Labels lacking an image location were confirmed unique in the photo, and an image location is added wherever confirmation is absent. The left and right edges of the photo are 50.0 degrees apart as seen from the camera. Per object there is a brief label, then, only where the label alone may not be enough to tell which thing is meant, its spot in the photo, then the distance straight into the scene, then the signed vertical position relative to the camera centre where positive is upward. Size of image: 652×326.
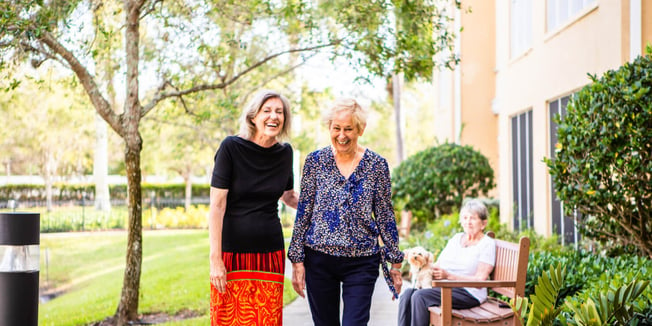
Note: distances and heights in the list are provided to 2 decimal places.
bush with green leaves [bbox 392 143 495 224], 15.15 +0.12
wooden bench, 5.10 -0.84
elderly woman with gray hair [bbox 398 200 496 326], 5.47 -0.67
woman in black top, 4.18 -0.20
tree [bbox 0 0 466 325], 7.36 +1.72
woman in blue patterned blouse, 4.17 -0.24
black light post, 4.28 -0.50
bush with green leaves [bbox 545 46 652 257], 6.12 +0.28
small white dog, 5.51 -0.64
